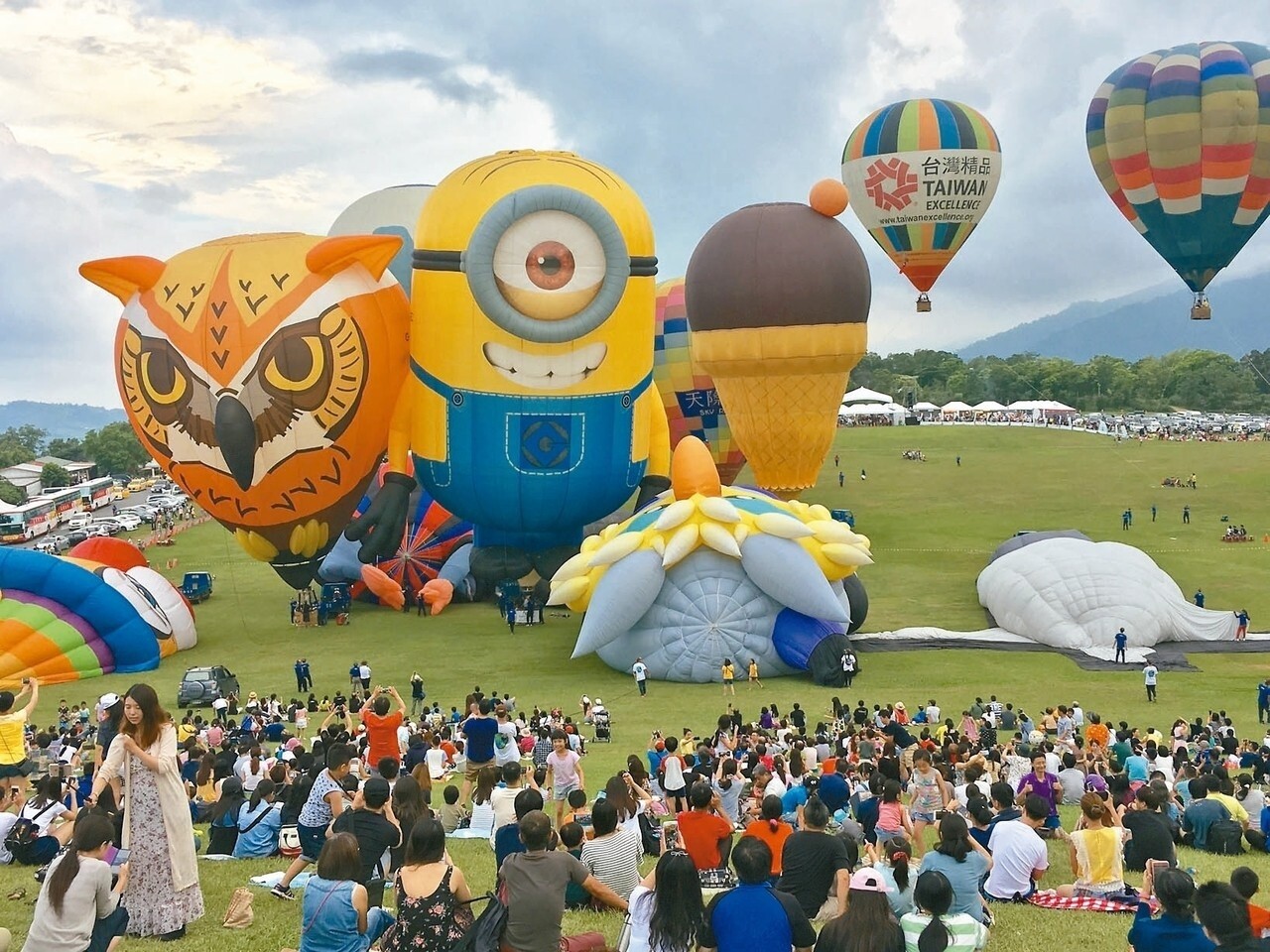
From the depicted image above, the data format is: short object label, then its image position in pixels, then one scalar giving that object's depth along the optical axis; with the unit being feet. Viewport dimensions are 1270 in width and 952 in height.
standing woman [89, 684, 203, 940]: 20.03
